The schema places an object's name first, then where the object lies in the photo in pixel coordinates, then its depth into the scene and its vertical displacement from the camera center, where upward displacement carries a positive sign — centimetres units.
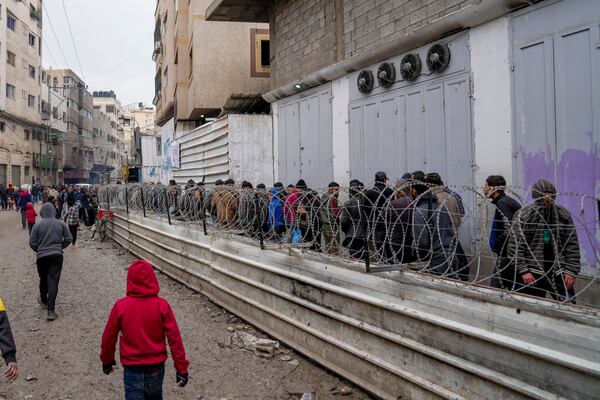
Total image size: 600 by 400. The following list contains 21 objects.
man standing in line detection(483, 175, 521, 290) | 396 -8
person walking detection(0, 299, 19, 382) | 299 -87
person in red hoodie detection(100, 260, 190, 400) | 314 -87
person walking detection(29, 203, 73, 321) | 667 -55
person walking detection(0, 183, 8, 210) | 3128 +85
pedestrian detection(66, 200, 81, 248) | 1263 -26
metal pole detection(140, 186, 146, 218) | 1131 +11
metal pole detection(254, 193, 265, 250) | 588 -22
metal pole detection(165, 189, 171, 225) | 918 +8
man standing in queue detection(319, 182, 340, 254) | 495 -14
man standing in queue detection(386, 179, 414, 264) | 454 -23
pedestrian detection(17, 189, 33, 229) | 1898 +29
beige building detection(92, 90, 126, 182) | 7188 +1264
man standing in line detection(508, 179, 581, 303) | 339 -32
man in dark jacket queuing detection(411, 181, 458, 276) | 397 -31
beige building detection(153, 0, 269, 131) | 1722 +541
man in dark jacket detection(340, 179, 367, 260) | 431 -22
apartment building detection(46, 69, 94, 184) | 5578 +1056
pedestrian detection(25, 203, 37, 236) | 1434 -19
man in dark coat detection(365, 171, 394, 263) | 421 -30
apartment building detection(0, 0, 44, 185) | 3712 +1041
